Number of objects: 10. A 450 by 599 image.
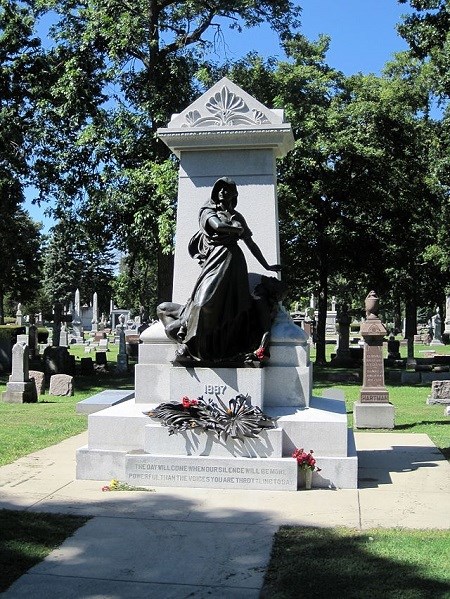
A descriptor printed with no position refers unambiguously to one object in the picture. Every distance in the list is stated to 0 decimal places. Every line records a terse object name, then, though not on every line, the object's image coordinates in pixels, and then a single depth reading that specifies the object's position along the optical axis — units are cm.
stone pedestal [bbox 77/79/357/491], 697
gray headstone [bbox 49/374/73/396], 1817
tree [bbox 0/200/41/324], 2286
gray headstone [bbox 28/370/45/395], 1812
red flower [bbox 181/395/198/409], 716
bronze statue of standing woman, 730
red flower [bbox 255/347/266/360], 733
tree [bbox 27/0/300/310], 2012
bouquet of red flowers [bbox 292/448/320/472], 683
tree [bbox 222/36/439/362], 2598
